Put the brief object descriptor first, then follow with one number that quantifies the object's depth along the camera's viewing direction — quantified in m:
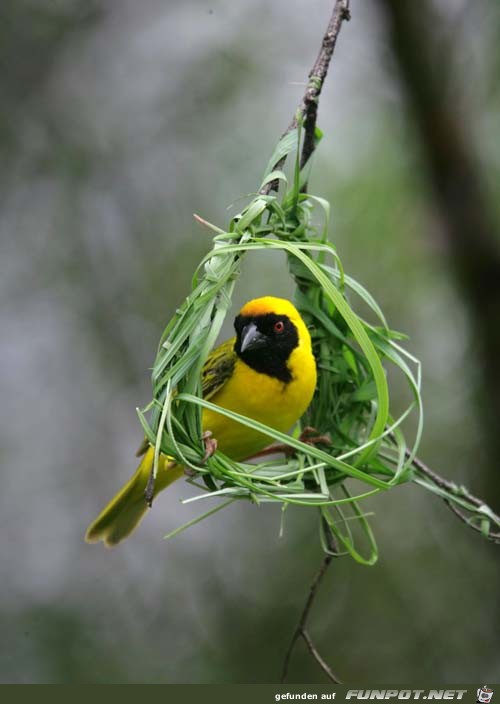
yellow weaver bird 5.21
